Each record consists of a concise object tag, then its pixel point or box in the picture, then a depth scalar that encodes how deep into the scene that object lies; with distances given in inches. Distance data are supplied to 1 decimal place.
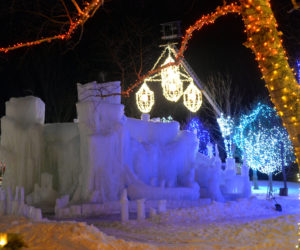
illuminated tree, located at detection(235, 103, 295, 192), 847.7
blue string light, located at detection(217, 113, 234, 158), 1016.9
